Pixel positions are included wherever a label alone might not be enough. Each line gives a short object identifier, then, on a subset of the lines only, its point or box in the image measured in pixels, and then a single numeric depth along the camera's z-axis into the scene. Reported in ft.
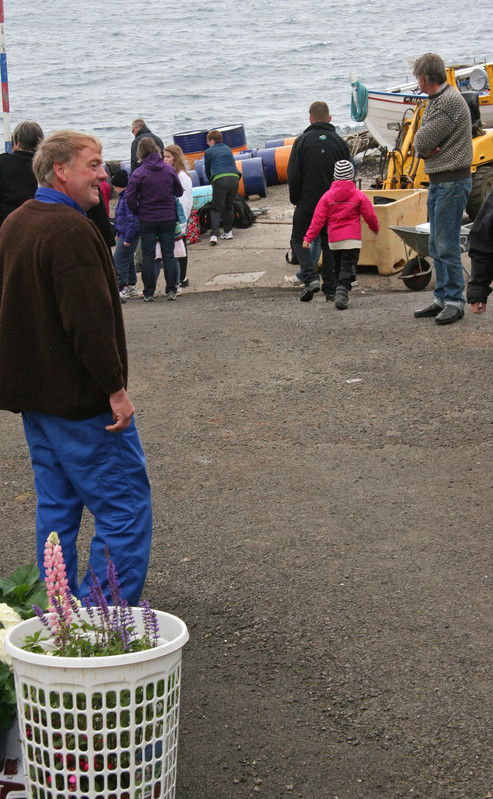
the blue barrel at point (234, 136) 74.64
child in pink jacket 30.96
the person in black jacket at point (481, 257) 15.11
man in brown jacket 10.17
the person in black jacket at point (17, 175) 23.37
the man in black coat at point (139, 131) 44.88
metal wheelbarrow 31.76
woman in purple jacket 33.94
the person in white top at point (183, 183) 37.60
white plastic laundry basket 7.24
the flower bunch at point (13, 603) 8.48
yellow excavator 43.91
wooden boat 50.57
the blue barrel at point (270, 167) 68.44
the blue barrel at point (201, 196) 52.37
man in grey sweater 24.98
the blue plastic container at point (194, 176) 61.00
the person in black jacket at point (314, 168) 32.48
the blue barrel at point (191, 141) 71.51
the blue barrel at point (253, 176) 63.67
